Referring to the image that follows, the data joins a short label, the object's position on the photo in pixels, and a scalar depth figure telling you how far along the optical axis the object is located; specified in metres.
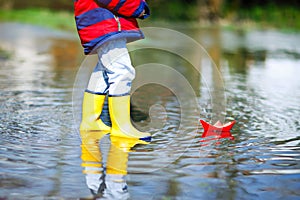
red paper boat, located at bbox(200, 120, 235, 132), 9.20
